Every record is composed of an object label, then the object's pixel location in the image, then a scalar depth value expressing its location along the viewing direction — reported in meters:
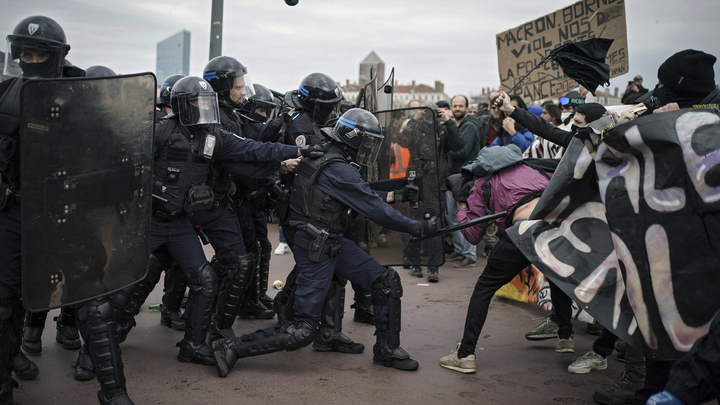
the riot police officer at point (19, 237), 3.12
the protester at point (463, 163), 7.88
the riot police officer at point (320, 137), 4.68
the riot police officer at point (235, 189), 4.50
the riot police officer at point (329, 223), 4.01
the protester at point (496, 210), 4.04
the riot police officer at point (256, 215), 5.25
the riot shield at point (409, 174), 4.67
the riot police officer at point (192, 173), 4.03
